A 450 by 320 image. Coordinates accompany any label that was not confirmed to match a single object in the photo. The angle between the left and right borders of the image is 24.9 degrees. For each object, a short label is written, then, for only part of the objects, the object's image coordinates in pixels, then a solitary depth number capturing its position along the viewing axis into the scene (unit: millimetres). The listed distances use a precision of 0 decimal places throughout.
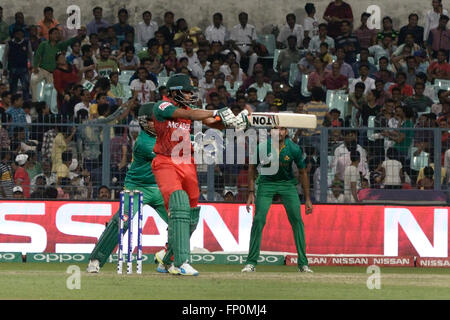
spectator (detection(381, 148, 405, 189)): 17047
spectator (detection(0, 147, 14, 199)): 17219
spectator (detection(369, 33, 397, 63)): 24828
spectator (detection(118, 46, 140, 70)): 23969
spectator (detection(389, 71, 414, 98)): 22759
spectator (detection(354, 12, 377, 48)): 25344
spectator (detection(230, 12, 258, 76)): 25109
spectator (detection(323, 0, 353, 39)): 25391
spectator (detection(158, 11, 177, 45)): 25156
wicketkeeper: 13516
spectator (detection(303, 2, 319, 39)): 25719
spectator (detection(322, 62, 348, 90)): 23000
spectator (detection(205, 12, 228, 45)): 25484
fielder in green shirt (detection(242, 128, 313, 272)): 14594
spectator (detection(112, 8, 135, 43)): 25516
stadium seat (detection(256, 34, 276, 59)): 25906
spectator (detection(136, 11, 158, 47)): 25578
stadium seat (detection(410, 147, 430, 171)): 16938
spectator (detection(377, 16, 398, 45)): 25203
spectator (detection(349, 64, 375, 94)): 23062
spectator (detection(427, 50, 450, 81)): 23812
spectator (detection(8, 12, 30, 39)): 25183
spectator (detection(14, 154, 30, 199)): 17125
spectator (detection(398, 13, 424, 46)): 25266
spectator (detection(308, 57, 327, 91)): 23062
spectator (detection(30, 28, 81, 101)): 23422
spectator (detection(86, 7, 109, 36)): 25922
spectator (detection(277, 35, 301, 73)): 24375
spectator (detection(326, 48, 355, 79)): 23641
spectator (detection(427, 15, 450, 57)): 25031
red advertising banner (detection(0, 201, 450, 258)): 17000
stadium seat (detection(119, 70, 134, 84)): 23609
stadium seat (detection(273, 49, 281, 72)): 24631
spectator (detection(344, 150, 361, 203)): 16969
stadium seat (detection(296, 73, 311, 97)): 22938
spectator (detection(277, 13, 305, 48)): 25531
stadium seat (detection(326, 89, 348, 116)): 21969
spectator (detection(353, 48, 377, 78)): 23659
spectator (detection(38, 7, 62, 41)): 25500
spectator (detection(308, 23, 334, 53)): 24828
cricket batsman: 11562
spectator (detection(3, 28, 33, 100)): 23578
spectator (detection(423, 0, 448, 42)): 25359
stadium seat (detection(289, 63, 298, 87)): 23909
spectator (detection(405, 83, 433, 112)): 22109
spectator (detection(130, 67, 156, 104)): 22188
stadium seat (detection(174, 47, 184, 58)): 24797
